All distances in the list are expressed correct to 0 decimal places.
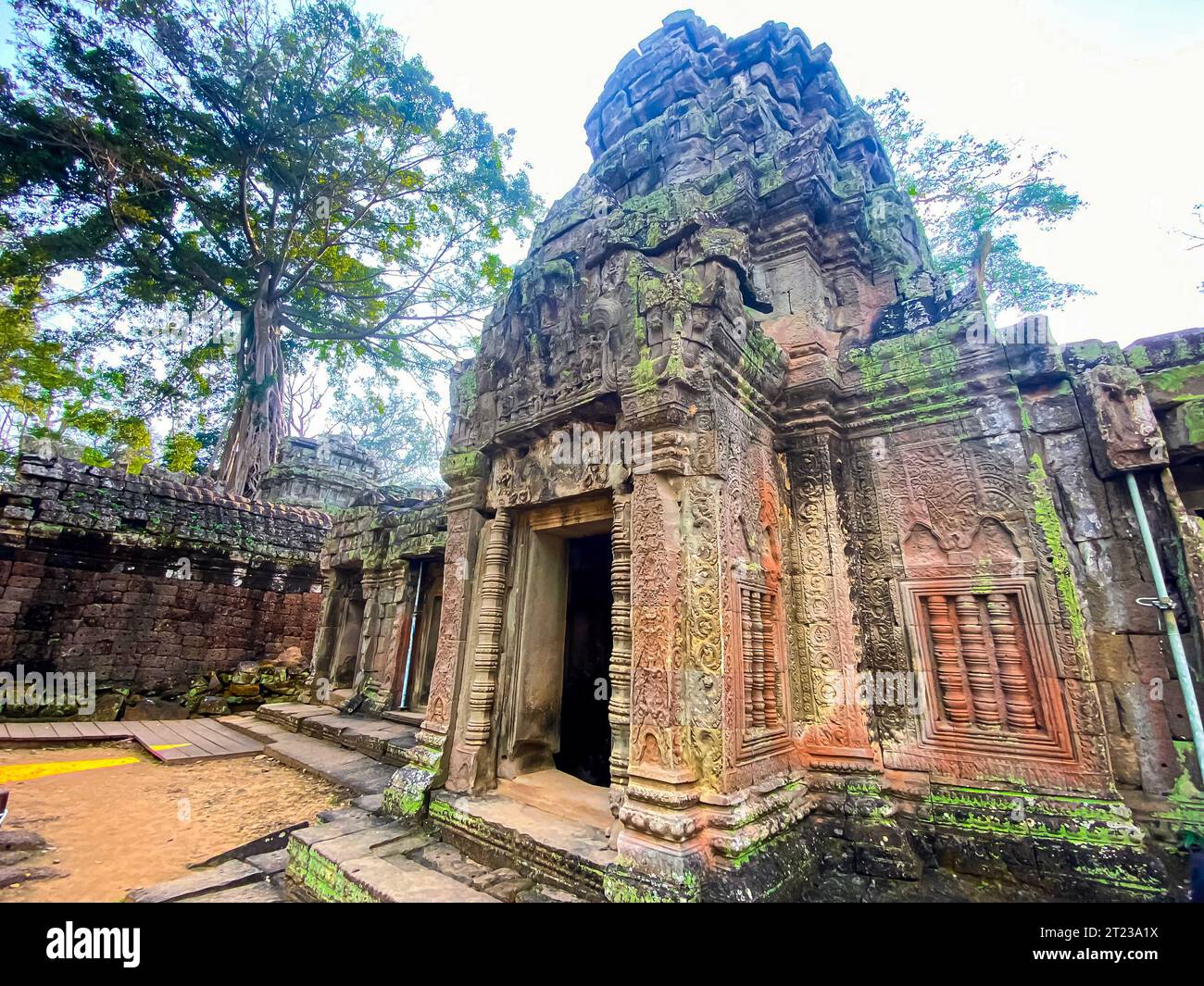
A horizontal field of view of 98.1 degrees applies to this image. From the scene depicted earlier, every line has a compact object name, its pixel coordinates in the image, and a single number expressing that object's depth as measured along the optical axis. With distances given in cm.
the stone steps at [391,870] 312
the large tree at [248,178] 1304
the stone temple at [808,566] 323
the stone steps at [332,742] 617
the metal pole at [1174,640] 304
